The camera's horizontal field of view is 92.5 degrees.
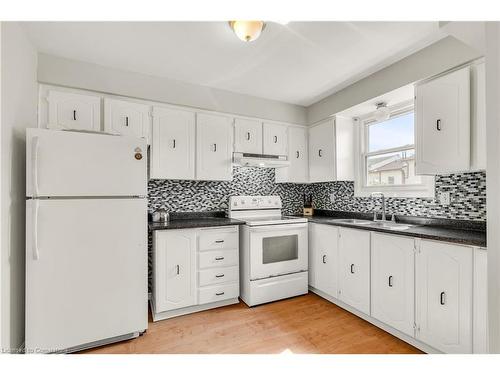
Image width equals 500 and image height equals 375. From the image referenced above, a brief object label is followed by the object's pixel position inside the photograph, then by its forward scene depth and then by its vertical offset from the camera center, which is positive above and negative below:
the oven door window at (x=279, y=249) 2.62 -0.67
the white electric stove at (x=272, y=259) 2.53 -0.78
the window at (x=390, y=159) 2.44 +0.34
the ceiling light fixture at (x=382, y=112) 2.51 +0.82
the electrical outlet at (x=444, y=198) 2.06 -0.08
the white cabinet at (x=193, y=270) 2.25 -0.80
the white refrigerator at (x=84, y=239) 1.63 -0.37
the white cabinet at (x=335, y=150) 2.93 +0.49
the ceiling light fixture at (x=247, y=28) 1.58 +1.08
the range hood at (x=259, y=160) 2.80 +0.35
